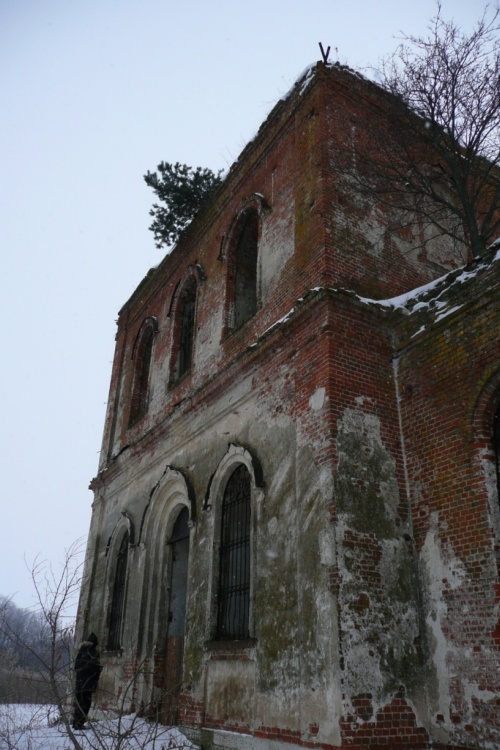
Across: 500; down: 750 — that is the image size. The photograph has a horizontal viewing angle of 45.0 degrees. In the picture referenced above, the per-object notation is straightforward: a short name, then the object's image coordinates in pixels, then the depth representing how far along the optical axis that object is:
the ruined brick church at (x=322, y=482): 6.24
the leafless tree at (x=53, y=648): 5.09
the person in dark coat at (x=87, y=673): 10.31
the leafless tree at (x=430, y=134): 9.27
